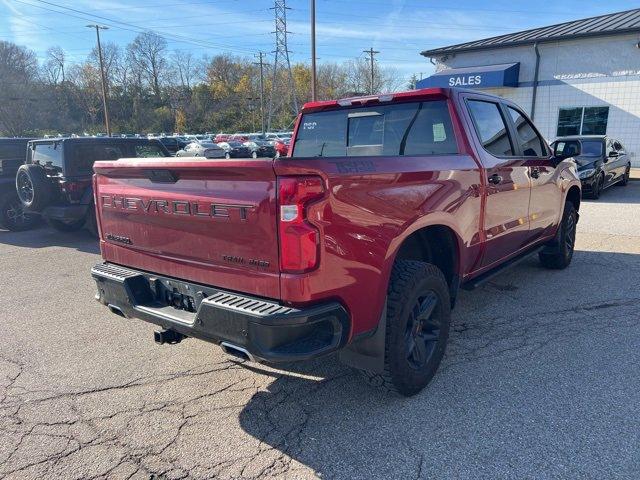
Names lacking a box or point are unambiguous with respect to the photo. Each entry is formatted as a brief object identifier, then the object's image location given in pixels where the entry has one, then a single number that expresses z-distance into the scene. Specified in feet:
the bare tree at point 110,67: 247.91
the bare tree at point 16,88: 195.83
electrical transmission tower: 248.52
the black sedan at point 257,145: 90.73
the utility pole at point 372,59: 219.04
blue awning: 63.98
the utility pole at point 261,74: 228.72
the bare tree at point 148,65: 277.64
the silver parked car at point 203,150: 104.47
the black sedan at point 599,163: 39.69
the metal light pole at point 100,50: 138.82
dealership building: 59.00
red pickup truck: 7.51
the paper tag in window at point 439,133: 11.87
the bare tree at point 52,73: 241.14
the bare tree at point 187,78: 288.63
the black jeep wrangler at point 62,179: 25.93
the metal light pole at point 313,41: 78.02
